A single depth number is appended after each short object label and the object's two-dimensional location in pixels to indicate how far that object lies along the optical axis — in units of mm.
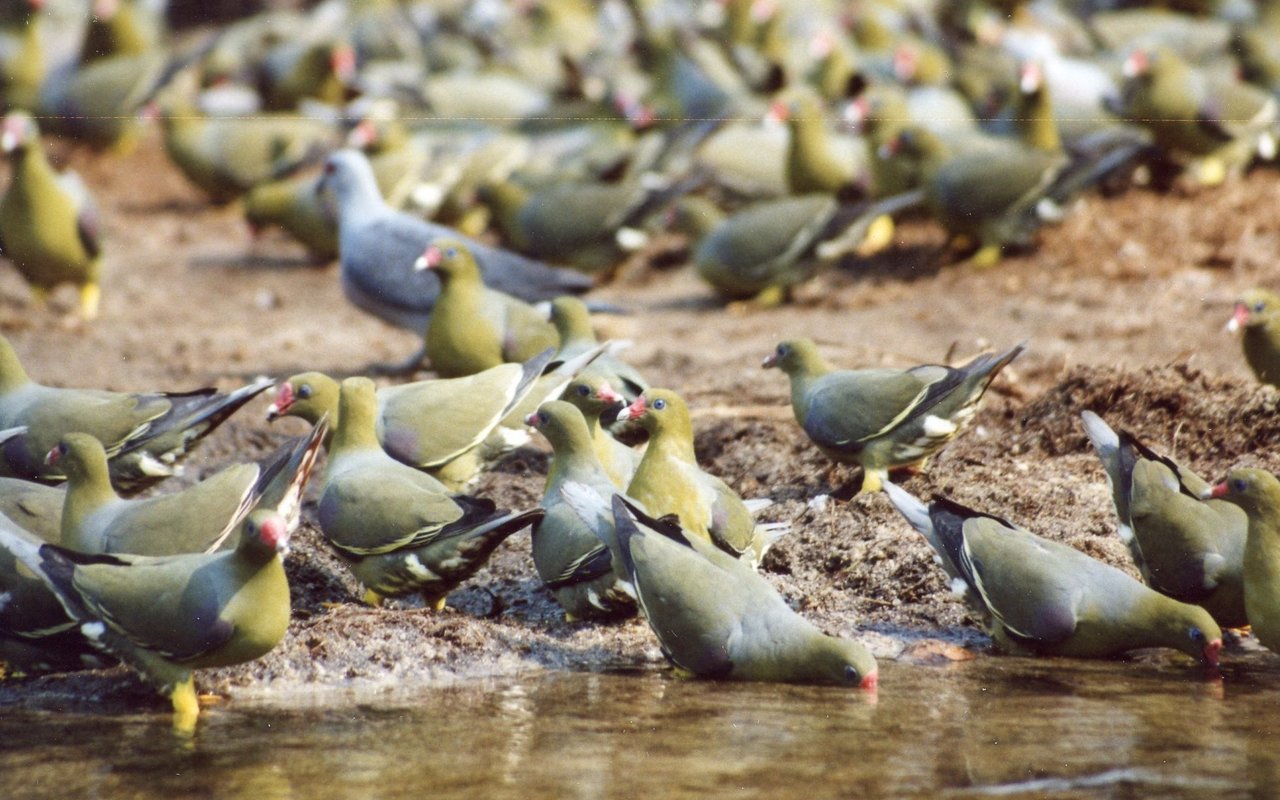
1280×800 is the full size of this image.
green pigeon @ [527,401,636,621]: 11617
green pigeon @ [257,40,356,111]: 33937
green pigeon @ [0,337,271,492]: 13617
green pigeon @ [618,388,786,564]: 12172
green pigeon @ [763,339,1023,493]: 13336
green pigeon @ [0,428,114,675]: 10781
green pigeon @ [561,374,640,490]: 13539
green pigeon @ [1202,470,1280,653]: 10797
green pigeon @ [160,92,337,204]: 30187
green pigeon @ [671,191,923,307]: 22578
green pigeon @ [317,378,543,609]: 11617
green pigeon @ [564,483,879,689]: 10391
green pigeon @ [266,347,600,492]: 13742
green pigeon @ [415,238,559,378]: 17437
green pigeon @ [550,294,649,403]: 15922
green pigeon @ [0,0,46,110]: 35406
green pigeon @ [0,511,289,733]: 9930
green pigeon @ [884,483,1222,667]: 10805
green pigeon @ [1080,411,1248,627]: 11484
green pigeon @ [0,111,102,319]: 22094
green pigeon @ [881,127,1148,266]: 22531
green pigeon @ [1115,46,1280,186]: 24484
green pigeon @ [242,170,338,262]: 26172
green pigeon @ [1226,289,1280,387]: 15547
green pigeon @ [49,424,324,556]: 11289
